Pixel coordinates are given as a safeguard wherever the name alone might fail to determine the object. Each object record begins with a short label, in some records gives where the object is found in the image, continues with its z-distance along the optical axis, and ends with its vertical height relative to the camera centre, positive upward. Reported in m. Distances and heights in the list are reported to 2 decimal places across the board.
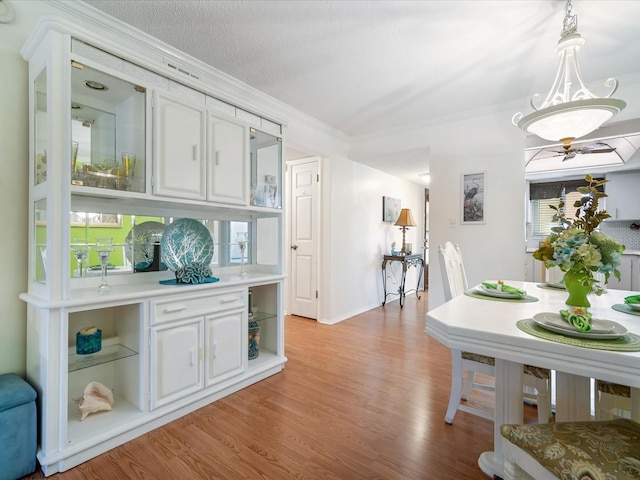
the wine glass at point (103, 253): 1.77 -0.08
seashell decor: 1.71 -0.89
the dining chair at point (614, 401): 1.33 -0.74
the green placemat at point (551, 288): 2.10 -0.31
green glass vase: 1.36 -0.20
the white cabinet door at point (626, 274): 4.37 -0.44
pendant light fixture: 1.63 +0.70
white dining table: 0.98 -0.37
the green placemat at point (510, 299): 1.75 -0.32
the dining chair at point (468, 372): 1.57 -0.70
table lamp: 5.18 +0.34
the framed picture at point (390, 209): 5.32 +0.56
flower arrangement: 1.26 -0.02
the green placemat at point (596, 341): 1.00 -0.33
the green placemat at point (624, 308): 1.48 -0.32
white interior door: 4.23 +0.02
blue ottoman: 1.37 -0.84
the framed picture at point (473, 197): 3.55 +0.50
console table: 5.08 -0.37
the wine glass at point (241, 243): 2.60 -0.02
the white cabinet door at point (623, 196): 4.75 +0.70
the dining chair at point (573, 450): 0.87 -0.61
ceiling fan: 3.49 +1.08
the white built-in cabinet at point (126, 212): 1.48 +0.17
